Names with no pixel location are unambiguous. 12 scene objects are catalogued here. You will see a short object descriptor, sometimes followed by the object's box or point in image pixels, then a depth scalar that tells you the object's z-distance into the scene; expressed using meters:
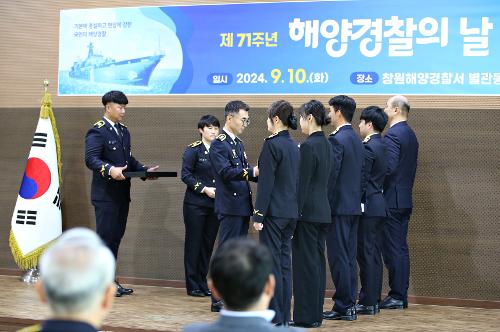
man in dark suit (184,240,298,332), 2.88
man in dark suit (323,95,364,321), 7.98
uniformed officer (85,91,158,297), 9.05
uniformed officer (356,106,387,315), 8.39
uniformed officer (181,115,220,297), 9.33
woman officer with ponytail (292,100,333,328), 7.39
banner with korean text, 9.40
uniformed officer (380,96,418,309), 8.86
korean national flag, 10.14
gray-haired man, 2.47
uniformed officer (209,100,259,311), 8.10
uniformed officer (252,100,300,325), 7.27
